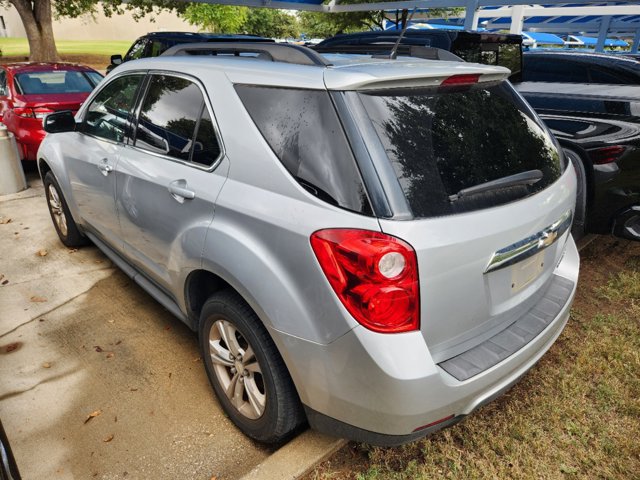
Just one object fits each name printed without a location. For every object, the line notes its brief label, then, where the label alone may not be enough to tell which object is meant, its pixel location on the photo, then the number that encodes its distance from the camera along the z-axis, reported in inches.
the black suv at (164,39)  316.5
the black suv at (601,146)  153.5
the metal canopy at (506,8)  424.4
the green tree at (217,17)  1587.1
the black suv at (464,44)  212.4
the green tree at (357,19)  763.4
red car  253.1
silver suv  66.9
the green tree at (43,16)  578.6
